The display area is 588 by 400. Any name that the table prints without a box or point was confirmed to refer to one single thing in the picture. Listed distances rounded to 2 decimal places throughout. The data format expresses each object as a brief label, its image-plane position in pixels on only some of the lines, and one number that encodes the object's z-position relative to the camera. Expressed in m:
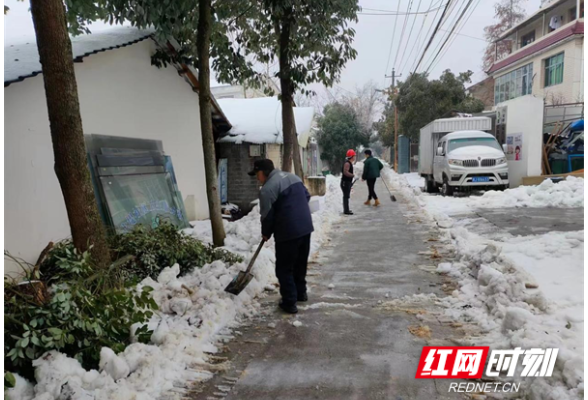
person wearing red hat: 11.27
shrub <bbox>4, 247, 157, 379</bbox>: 2.98
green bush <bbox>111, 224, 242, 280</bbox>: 5.10
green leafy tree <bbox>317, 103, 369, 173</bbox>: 28.94
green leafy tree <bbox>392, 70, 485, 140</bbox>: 24.19
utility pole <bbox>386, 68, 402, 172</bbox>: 31.79
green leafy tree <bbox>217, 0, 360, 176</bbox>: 8.54
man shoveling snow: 4.59
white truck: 13.35
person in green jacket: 12.13
